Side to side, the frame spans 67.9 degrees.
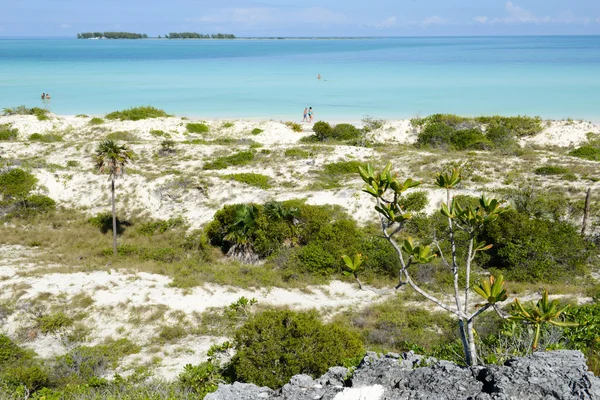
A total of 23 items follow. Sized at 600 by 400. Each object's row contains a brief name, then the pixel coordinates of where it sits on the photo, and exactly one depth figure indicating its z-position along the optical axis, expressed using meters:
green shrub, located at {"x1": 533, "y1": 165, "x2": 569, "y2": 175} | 24.09
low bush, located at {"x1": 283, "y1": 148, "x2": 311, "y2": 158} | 29.83
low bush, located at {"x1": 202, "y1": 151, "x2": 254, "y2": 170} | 28.90
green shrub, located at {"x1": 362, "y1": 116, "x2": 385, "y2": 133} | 41.03
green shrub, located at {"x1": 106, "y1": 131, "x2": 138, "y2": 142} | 39.44
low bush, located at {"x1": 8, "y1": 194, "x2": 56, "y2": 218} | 23.69
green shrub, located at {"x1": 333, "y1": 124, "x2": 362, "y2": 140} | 38.22
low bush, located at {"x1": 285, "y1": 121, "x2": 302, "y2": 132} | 41.78
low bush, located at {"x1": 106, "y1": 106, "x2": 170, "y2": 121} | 44.70
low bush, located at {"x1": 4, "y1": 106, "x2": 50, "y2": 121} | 47.08
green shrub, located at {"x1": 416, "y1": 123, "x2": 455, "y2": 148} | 34.99
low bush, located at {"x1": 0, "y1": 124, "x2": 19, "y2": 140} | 39.56
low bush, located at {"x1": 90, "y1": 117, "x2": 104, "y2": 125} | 43.88
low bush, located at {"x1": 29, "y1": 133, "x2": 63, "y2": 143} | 38.81
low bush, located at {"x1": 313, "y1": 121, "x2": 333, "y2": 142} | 38.38
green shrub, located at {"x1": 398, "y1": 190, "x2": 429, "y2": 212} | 20.77
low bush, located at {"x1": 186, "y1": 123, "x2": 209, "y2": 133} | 42.38
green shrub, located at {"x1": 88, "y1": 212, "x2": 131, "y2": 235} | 22.31
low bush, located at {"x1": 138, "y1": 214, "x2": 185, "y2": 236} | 22.06
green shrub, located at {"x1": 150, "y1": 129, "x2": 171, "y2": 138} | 40.69
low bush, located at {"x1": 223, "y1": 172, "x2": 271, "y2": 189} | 25.27
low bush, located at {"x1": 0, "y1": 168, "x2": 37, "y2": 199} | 24.83
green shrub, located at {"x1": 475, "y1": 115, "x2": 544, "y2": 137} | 38.22
